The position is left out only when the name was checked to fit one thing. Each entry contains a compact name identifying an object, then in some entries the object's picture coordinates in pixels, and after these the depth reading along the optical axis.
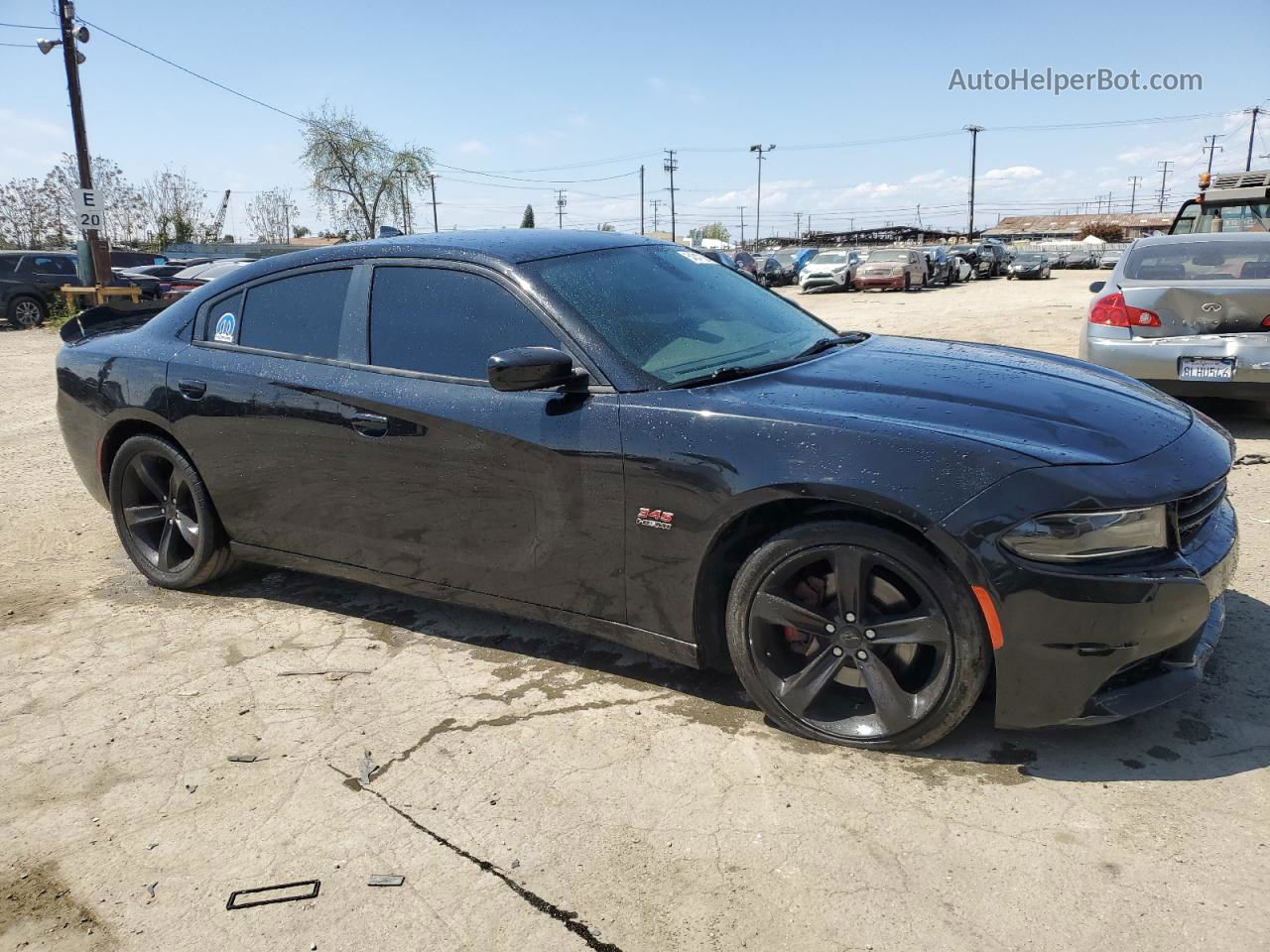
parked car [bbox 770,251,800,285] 38.82
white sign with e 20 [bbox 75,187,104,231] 19.58
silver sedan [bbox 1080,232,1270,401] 6.30
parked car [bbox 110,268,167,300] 20.84
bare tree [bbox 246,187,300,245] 69.25
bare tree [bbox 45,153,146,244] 51.00
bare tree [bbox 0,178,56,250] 51.25
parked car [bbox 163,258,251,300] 18.14
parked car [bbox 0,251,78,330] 21.06
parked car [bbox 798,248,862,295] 31.27
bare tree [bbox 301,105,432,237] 52.44
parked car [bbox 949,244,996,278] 41.81
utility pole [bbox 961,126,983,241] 83.31
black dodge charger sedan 2.45
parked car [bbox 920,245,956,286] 33.72
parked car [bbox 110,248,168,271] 32.69
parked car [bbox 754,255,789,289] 38.07
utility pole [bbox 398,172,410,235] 54.60
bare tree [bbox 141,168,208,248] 54.31
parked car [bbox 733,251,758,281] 37.71
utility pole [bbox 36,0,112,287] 21.03
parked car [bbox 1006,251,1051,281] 39.62
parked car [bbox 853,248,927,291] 30.19
